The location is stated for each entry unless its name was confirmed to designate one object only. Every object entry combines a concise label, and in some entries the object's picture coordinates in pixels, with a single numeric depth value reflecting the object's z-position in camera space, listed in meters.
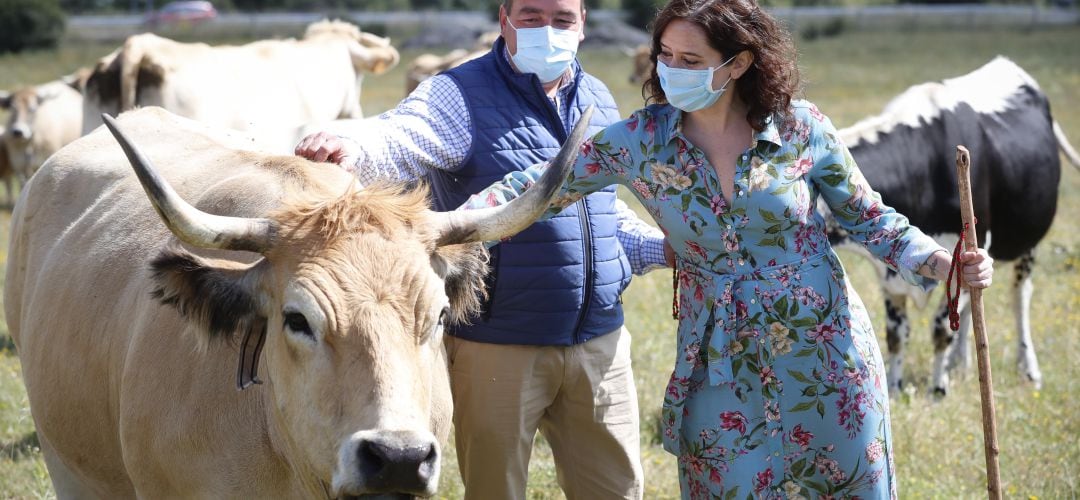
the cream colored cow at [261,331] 3.26
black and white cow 8.24
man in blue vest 4.32
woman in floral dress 3.82
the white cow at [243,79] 10.81
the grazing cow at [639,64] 26.92
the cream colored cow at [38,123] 16.39
